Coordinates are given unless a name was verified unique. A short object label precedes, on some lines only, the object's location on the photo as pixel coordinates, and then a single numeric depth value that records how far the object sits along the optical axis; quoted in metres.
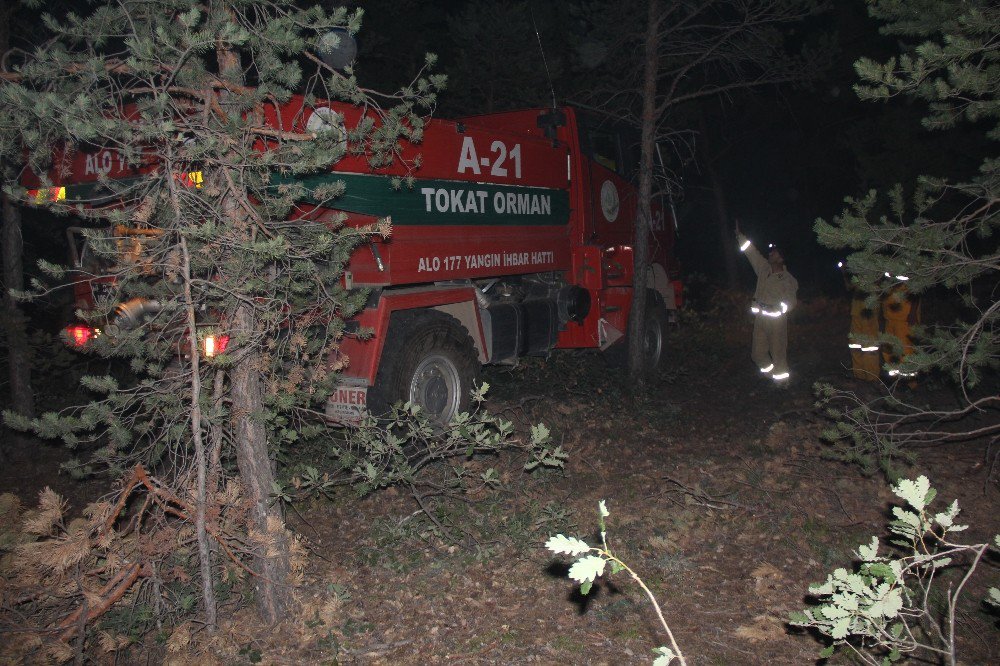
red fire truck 5.91
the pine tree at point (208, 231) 3.45
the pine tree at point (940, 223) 4.59
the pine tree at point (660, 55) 8.66
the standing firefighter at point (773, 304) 9.48
